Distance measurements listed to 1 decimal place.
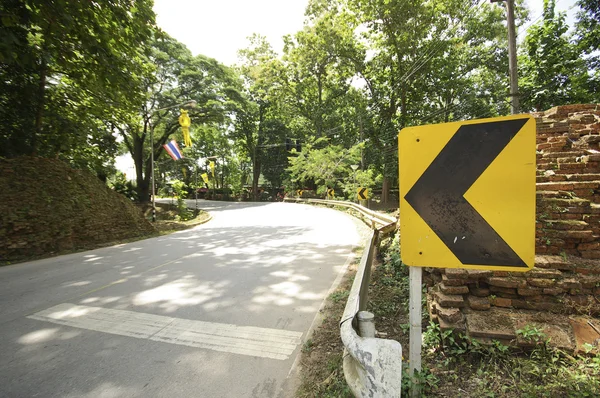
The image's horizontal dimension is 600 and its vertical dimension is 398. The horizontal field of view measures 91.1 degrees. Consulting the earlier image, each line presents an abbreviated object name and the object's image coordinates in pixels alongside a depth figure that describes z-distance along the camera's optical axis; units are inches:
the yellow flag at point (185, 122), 691.4
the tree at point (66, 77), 207.6
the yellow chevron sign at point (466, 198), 60.5
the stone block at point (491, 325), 92.4
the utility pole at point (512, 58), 417.1
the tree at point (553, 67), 592.1
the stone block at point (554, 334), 88.3
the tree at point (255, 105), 1233.4
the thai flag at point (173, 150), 703.8
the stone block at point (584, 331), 88.9
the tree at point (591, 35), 535.8
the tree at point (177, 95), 818.8
